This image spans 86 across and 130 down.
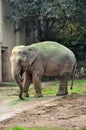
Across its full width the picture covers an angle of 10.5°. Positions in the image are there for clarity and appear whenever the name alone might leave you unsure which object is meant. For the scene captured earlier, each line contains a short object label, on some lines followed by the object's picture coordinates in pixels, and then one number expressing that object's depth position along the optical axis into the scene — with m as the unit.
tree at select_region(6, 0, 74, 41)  30.45
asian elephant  15.18
